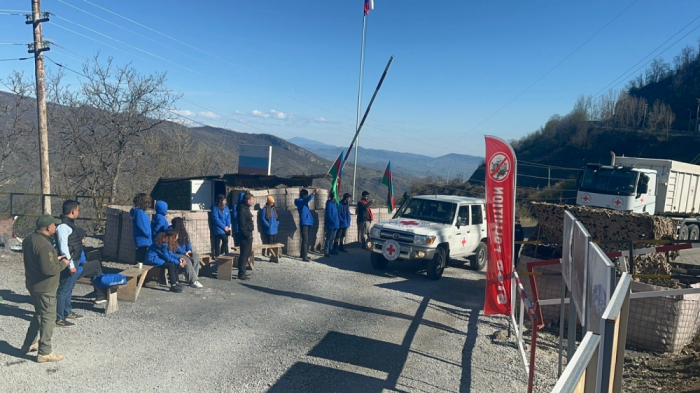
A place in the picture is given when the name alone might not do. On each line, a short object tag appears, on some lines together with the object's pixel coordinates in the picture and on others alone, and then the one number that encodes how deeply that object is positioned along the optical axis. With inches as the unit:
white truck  709.3
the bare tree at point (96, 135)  791.1
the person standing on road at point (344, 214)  554.3
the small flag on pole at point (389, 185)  683.4
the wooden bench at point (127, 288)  298.2
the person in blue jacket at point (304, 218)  506.0
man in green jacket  221.0
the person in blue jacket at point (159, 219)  369.7
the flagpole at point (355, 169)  869.2
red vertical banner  304.0
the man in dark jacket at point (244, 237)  409.4
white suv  454.9
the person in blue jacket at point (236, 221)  424.8
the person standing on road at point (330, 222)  533.6
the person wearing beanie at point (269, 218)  487.5
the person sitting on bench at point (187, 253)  366.9
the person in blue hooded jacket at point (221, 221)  439.2
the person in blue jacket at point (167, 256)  350.6
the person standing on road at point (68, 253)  253.6
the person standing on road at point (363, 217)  602.9
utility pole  564.1
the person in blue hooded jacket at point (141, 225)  370.6
